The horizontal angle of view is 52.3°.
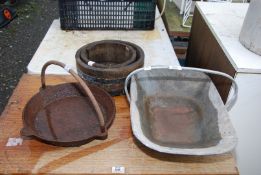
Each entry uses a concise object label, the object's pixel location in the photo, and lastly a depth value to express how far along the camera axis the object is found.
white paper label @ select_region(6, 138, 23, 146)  0.78
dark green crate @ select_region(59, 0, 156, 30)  1.32
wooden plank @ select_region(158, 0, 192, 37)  1.78
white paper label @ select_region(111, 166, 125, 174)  0.73
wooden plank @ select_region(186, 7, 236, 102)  1.06
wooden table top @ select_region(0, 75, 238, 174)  0.73
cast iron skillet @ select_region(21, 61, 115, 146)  0.76
